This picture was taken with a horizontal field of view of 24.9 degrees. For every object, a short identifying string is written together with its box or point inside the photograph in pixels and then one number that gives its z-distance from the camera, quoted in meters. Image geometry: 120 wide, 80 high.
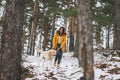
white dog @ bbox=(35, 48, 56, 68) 12.42
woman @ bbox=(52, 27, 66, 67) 12.56
